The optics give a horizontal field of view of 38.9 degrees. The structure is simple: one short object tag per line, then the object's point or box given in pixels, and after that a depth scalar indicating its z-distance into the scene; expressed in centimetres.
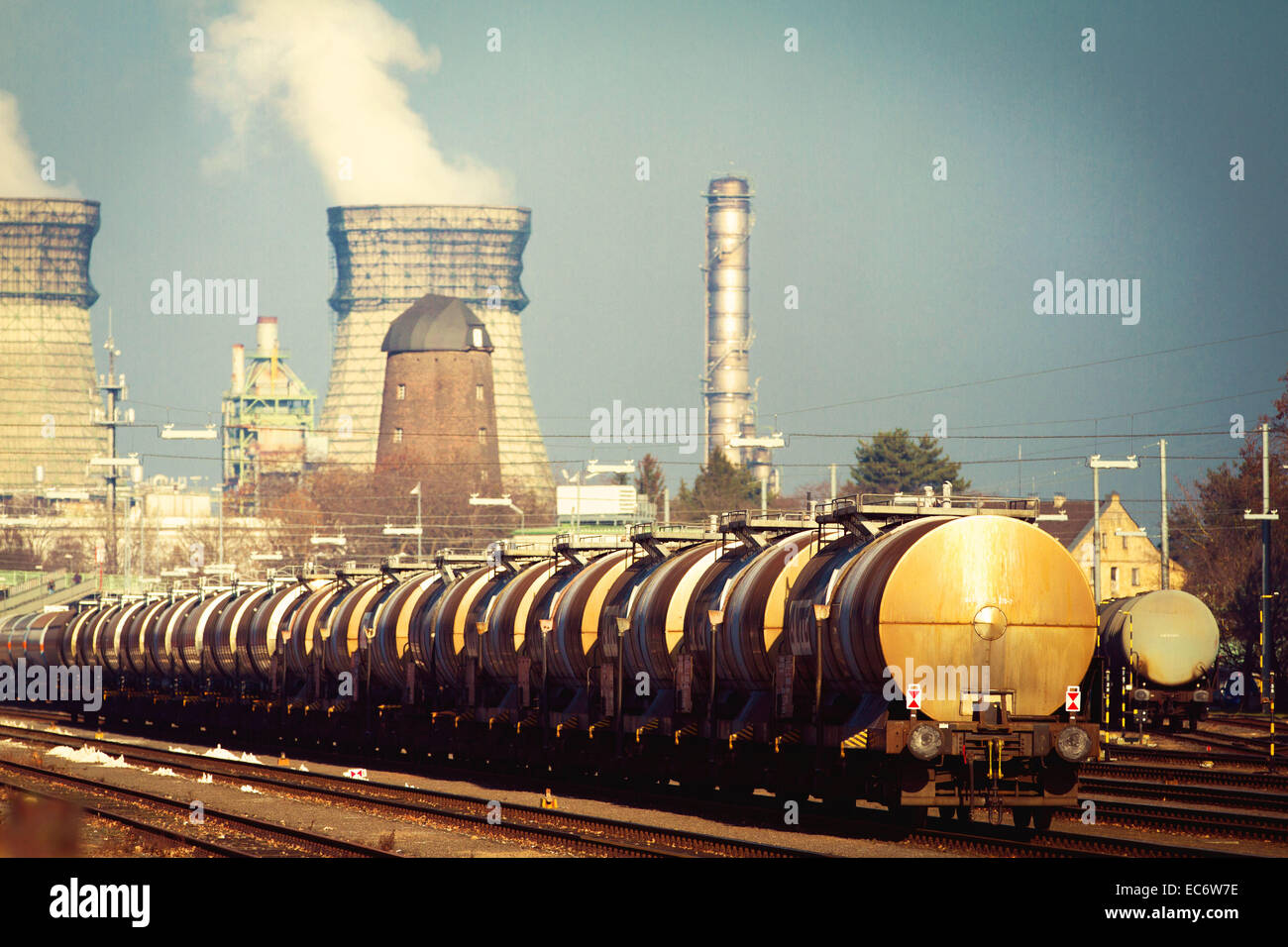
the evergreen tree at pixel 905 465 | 12250
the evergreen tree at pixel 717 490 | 15425
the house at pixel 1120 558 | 11750
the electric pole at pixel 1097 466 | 6312
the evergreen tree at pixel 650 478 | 16538
